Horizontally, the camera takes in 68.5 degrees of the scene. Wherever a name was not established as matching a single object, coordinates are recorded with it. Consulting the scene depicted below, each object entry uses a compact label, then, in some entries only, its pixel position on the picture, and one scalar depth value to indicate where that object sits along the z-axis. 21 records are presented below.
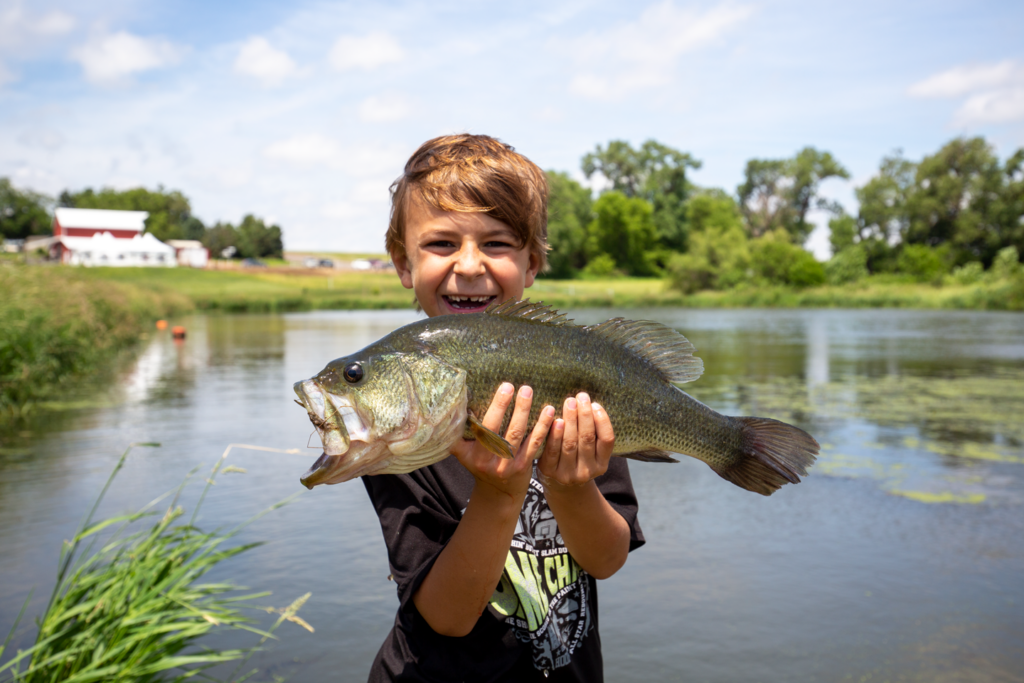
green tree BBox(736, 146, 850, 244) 93.56
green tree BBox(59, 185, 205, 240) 107.31
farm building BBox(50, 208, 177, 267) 82.31
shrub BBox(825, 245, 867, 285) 71.31
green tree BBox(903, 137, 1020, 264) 71.19
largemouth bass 1.79
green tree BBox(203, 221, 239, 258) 104.44
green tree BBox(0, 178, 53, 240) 96.06
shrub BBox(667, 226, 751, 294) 70.62
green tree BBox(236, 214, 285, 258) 104.88
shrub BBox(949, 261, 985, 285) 61.56
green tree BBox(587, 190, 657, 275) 91.75
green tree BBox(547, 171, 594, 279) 88.06
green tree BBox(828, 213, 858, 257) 82.56
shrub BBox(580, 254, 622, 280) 91.06
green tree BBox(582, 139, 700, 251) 96.19
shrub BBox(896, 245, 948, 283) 70.81
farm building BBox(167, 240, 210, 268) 94.00
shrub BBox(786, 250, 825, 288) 69.25
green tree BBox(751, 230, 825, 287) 69.81
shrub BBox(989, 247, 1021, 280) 57.34
